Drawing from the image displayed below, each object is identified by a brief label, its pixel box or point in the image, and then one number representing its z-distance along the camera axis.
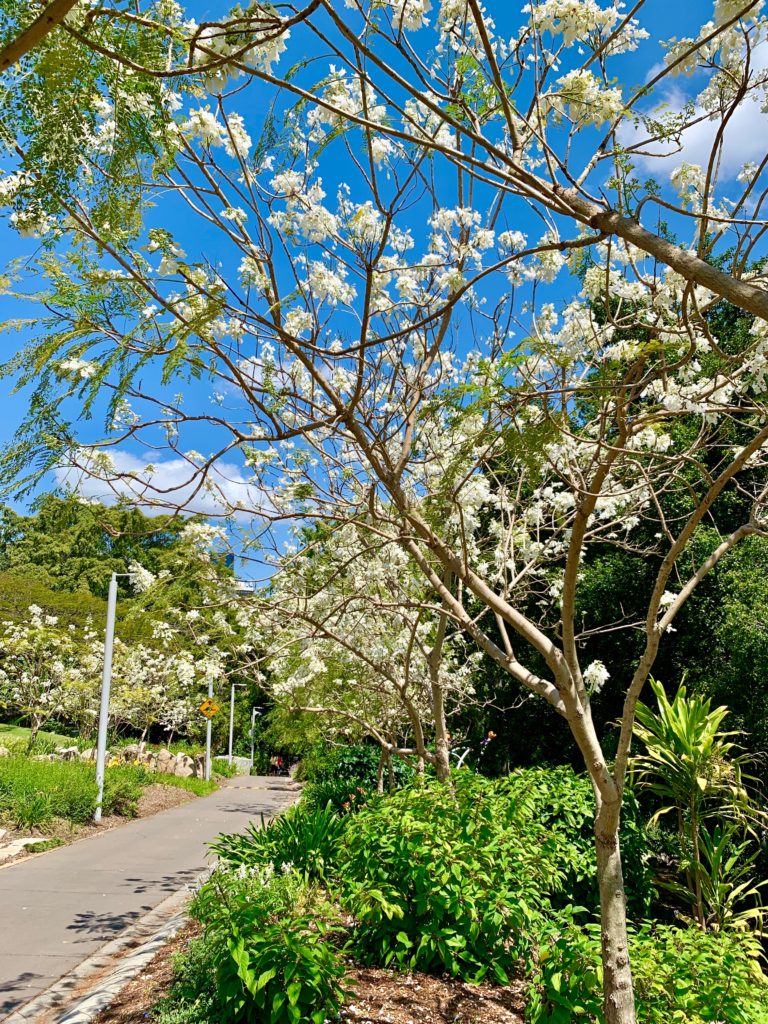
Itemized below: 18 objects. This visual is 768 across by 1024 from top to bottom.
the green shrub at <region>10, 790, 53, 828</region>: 10.51
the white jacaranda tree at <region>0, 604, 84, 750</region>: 16.75
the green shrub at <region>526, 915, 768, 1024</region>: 3.41
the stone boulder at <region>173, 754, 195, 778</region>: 21.59
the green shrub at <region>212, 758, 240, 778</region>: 25.31
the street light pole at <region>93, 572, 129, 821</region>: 12.11
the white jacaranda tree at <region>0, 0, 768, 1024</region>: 2.14
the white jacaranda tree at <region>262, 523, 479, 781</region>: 6.13
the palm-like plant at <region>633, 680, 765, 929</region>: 6.68
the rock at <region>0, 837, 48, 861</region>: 9.10
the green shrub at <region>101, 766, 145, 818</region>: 12.90
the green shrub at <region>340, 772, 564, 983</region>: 4.05
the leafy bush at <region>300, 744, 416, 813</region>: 10.93
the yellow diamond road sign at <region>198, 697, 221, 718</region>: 17.95
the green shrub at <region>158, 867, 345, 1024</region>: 3.39
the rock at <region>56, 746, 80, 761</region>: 16.73
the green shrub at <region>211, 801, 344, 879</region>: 5.38
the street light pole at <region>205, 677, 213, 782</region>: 21.14
